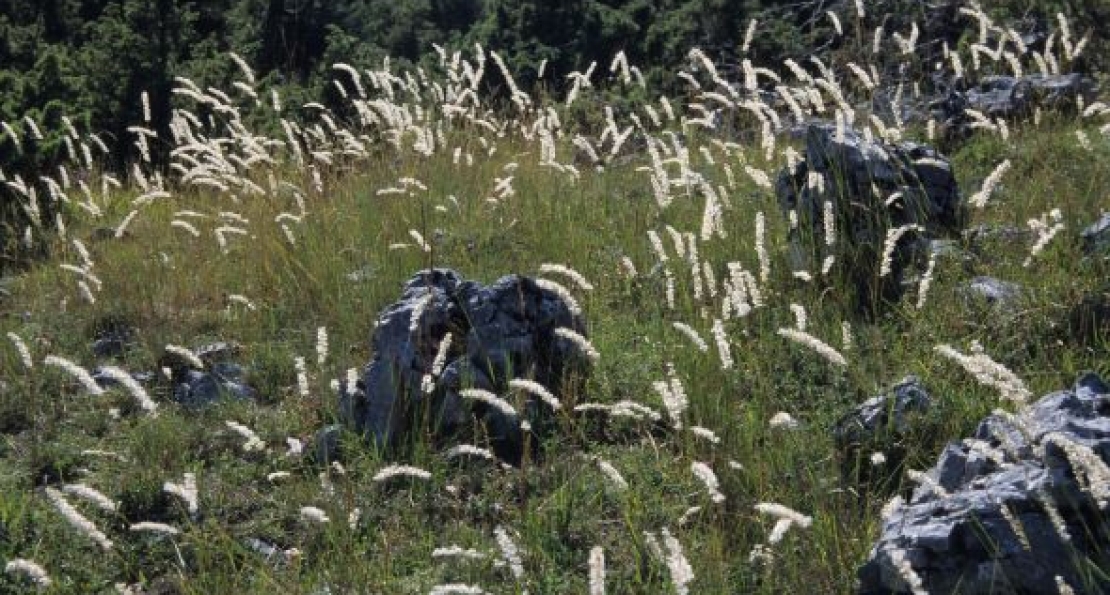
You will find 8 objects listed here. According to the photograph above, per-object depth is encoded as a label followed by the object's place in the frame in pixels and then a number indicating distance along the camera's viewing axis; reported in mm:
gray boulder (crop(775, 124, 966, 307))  12422
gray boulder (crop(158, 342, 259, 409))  12383
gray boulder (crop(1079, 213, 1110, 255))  11719
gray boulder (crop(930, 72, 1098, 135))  17922
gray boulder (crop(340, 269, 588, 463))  10836
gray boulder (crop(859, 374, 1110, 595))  6996
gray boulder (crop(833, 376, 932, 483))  9242
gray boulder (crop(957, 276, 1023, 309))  11141
